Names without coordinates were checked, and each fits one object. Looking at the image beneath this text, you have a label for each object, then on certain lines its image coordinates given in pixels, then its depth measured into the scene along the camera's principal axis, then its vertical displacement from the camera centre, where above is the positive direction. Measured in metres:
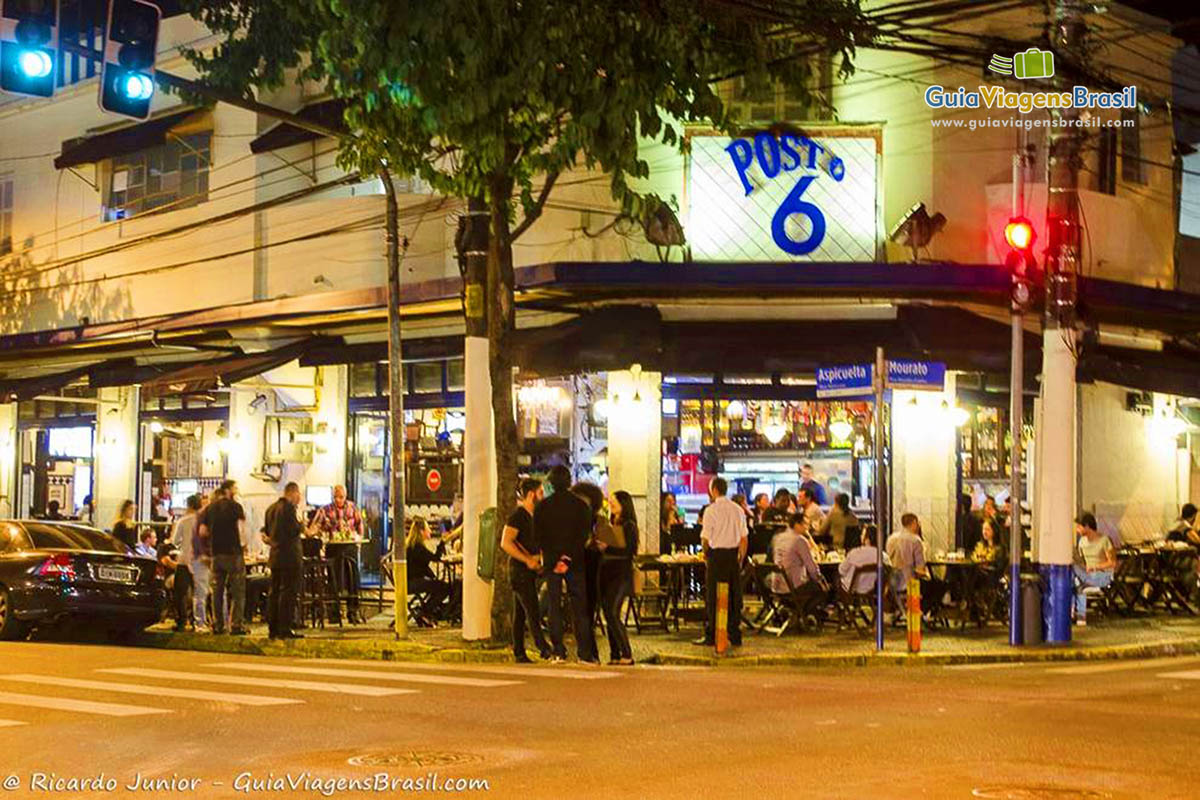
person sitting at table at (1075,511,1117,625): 21.39 -1.09
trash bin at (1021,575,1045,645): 18.33 -1.52
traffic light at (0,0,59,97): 13.68 +3.68
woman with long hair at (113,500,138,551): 22.55 -0.78
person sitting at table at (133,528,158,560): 21.66 -1.13
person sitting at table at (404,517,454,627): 20.73 -1.35
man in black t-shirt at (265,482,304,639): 19.28 -1.03
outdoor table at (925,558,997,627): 20.50 -1.37
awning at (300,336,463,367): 25.47 +2.00
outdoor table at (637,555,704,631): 20.34 -1.36
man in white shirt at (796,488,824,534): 22.52 -0.44
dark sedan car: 19.14 -1.32
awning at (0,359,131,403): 29.22 +1.61
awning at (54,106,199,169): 29.33 +6.27
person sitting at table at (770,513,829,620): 19.23 -1.04
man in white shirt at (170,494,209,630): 20.50 -1.27
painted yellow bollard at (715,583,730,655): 17.30 -1.52
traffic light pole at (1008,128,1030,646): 18.27 +0.87
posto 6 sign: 23.17 +4.09
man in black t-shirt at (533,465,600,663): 16.20 -0.68
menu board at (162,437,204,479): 29.81 +0.28
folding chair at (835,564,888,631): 19.62 -1.55
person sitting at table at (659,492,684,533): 23.00 -0.52
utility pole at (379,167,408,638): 18.89 +0.52
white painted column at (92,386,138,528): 31.09 +0.39
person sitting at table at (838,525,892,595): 19.62 -1.08
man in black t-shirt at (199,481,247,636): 19.80 -0.99
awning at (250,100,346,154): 26.39 +5.82
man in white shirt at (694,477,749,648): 17.95 -0.68
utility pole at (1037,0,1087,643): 18.05 +1.75
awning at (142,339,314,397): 25.33 +1.69
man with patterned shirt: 21.91 -0.84
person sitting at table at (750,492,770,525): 23.67 -0.39
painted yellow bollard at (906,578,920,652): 17.33 -1.49
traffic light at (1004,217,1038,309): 17.95 +2.57
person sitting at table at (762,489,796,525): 23.03 -0.46
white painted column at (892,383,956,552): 23.11 +0.21
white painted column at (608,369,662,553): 23.12 +0.50
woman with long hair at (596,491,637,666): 16.66 -1.02
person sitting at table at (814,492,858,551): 22.05 -0.60
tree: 15.73 +4.08
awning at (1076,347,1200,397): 22.50 +1.63
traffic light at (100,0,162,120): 14.23 +3.74
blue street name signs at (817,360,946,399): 17.75 +1.16
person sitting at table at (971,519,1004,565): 20.69 -0.89
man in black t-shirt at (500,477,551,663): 16.59 -0.97
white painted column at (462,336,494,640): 18.28 +0.03
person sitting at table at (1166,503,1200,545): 23.36 -0.69
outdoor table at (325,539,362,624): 21.73 -1.39
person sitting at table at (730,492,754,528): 22.30 -0.39
